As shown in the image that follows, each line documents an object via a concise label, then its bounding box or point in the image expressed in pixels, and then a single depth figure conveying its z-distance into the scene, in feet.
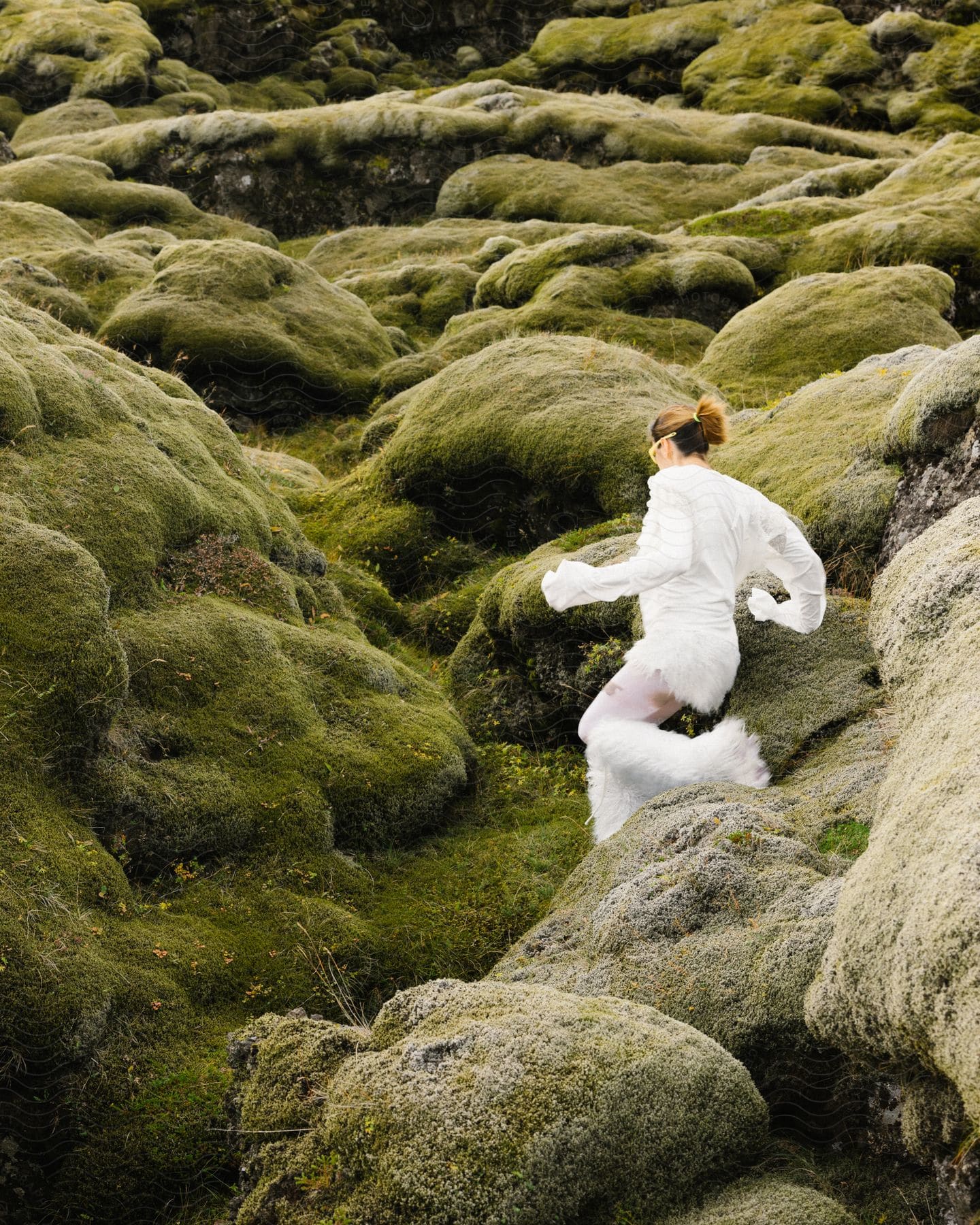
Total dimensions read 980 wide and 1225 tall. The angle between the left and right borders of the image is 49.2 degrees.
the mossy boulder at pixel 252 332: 79.00
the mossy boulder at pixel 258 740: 29.86
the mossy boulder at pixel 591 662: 31.14
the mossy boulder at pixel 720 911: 19.85
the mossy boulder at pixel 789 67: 196.24
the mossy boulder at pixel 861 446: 35.99
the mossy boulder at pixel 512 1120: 15.75
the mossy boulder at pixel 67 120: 185.88
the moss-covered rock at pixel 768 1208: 15.57
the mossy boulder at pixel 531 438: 53.21
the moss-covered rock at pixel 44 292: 79.05
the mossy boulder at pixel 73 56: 201.87
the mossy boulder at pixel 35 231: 104.47
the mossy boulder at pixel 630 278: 87.86
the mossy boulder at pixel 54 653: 27.17
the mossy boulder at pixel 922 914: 13.50
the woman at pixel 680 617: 29.50
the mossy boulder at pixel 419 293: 109.19
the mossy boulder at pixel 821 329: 69.56
